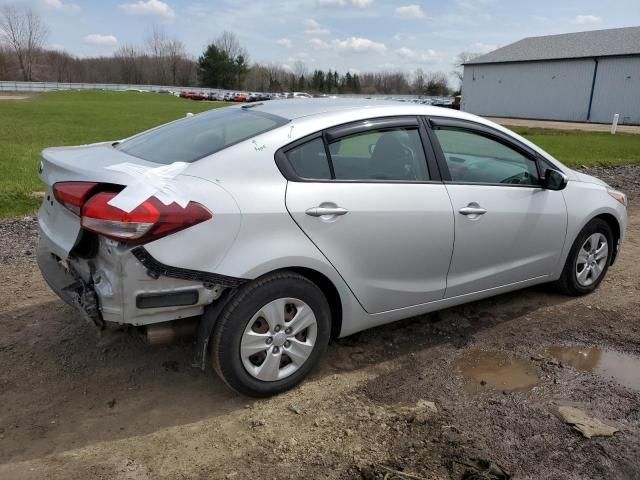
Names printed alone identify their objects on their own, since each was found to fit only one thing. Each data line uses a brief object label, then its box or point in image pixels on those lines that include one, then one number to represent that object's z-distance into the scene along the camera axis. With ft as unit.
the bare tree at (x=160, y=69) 369.91
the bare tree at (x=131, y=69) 364.17
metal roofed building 132.98
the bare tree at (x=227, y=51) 333.64
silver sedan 8.80
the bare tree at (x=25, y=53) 334.24
